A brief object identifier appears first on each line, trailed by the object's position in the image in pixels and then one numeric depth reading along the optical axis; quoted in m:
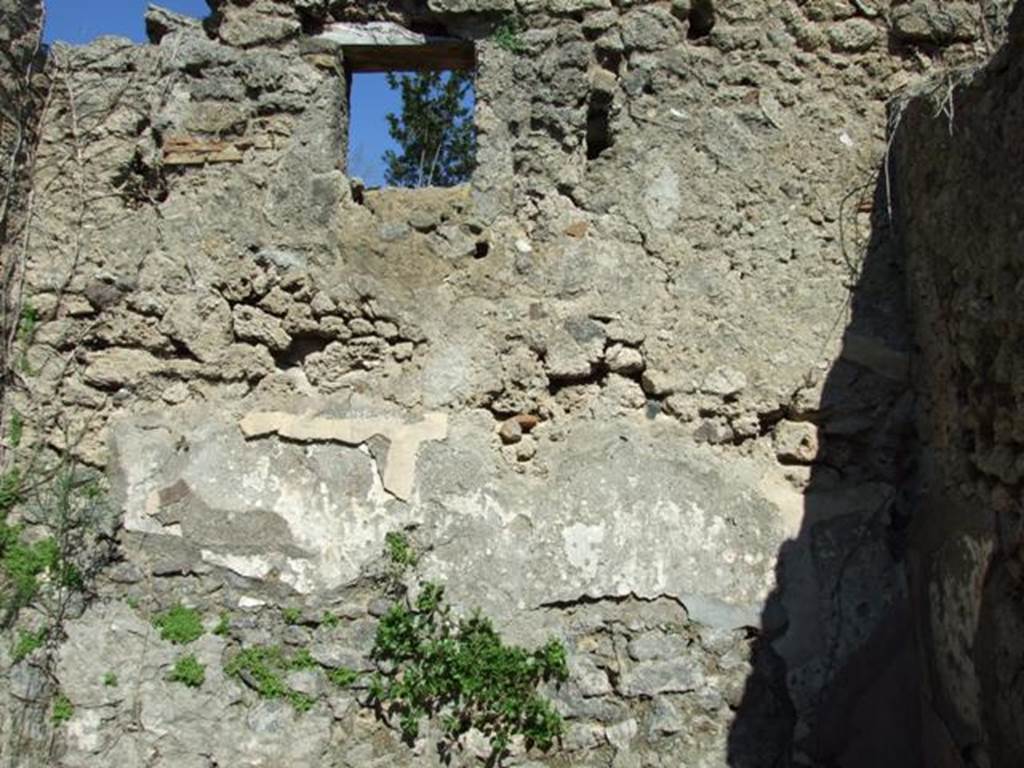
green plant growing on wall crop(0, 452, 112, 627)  3.14
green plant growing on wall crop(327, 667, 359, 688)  3.10
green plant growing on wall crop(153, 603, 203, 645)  3.12
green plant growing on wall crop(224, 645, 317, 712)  3.10
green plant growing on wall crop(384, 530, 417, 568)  3.16
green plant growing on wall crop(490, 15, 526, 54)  3.48
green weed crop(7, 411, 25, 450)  3.25
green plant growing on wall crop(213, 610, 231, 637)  3.12
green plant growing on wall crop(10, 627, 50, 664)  3.09
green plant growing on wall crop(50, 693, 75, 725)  3.08
